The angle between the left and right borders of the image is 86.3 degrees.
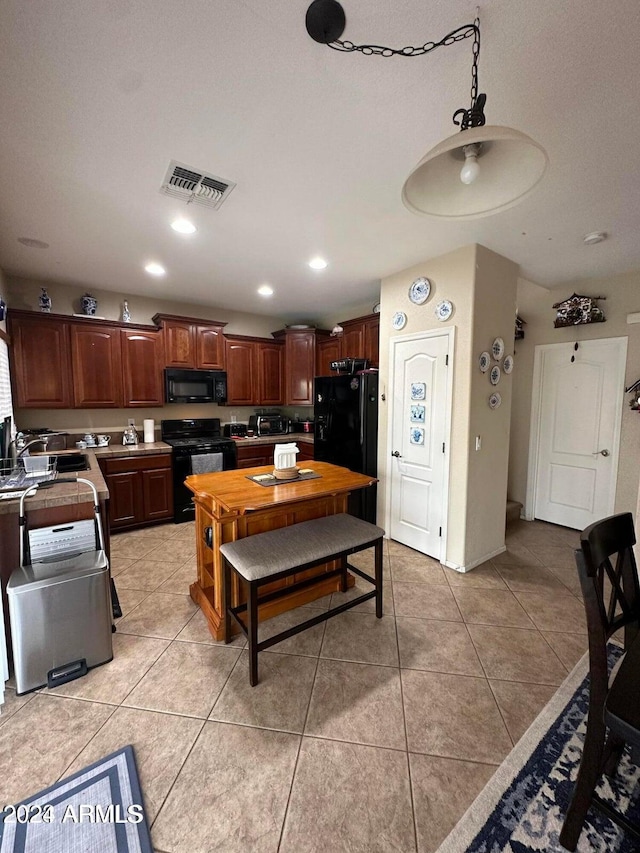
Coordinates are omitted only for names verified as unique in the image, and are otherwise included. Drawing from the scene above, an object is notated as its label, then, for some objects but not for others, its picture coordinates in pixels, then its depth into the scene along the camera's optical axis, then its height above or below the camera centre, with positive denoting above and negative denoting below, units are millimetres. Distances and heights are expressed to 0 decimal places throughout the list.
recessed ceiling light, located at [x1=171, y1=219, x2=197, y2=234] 2408 +1246
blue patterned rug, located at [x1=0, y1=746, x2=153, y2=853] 1127 -1471
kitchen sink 3263 -625
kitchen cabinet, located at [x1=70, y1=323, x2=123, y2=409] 3764 +369
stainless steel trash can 1693 -1082
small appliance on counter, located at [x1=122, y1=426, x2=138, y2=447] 4223 -477
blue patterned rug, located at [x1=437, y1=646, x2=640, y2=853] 1153 -1495
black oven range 4027 -660
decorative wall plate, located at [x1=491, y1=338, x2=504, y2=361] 2942 +430
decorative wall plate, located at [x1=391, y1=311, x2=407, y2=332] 3256 +748
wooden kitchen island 2059 -794
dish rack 2049 -484
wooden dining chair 1026 -927
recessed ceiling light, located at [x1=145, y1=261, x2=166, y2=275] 3248 +1268
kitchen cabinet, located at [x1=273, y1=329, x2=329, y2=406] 5000 +549
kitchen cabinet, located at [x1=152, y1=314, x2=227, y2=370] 4238 +730
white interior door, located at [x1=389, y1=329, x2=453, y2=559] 3000 -395
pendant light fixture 980 +676
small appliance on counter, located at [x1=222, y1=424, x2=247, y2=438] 4902 -467
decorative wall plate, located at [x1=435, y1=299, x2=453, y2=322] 2854 +745
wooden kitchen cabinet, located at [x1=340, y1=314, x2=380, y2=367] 3877 +720
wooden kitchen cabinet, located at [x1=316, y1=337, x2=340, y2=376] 4680 +622
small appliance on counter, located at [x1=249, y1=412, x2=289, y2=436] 5094 -381
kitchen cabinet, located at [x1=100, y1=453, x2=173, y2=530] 3668 -1010
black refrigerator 3592 -303
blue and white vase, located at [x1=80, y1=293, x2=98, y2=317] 3818 +1057
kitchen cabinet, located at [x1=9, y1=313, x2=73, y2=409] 3477 +375
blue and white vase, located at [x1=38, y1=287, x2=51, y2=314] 3596 +1016
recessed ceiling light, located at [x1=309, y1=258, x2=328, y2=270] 3121 +1258
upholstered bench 1753 -875
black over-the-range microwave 4281 +166
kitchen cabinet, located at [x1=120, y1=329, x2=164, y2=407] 4031 +380
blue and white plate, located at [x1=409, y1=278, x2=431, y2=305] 3014 +965
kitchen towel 4082 -781
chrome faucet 2489 -394
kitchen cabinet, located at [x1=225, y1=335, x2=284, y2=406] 4789 +399
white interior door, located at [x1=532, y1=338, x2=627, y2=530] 3506 -335
